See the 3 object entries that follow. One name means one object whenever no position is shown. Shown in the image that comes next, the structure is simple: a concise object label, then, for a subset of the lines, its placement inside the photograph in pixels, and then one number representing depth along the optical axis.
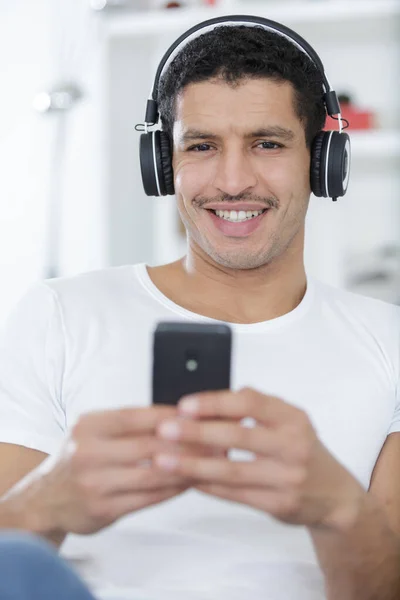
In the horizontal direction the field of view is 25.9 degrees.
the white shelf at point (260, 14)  2.21
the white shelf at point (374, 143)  2.24
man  0.97
